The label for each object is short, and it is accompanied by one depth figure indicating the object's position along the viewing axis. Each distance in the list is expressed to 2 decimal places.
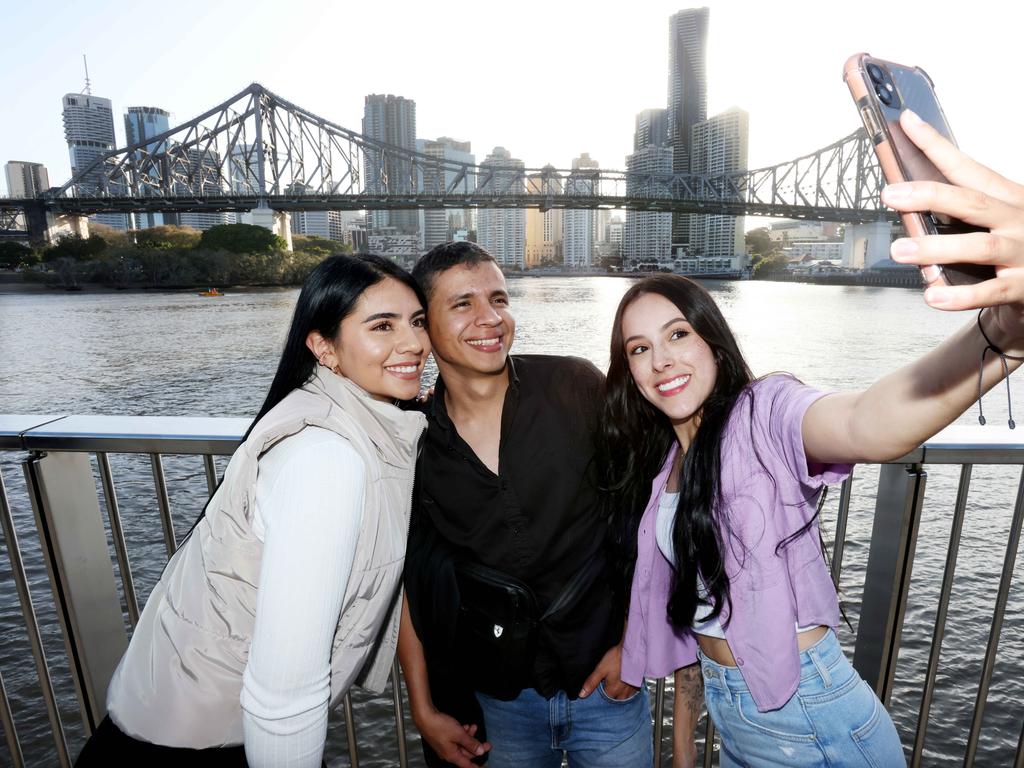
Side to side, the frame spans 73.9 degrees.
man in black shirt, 1.57
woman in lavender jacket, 1.08
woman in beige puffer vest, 1.07
